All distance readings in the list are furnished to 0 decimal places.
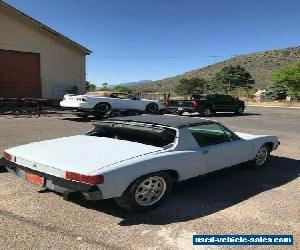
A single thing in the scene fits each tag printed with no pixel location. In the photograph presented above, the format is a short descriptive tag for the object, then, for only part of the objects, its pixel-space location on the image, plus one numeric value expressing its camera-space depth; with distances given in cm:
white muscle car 1059
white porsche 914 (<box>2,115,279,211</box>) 299
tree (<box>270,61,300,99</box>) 3120
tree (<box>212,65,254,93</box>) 5113
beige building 1411
